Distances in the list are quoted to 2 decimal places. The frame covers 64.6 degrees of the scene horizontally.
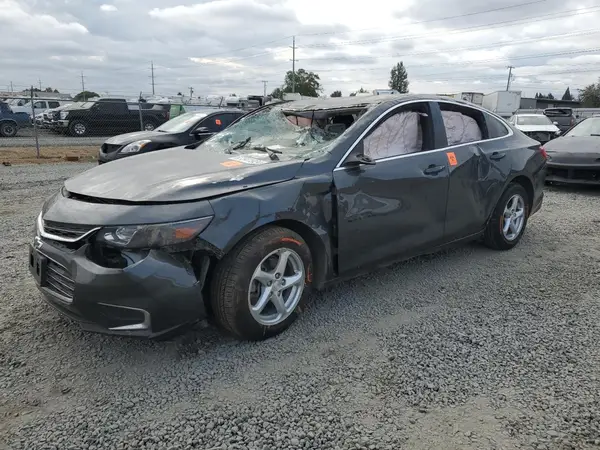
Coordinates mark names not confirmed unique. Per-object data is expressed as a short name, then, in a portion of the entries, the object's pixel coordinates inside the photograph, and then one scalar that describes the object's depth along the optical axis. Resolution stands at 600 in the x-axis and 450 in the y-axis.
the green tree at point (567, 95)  101.11
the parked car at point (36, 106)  22.44
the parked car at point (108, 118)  19.67
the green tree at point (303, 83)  67.00
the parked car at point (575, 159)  7.99
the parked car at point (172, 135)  8.66
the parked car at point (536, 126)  15.59
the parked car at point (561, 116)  22.55
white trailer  37.44
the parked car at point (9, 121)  18.89
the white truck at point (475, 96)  36.31
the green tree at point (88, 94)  31.03
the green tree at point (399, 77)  97.12
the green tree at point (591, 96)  66.69
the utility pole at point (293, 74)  60.89
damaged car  2.58
